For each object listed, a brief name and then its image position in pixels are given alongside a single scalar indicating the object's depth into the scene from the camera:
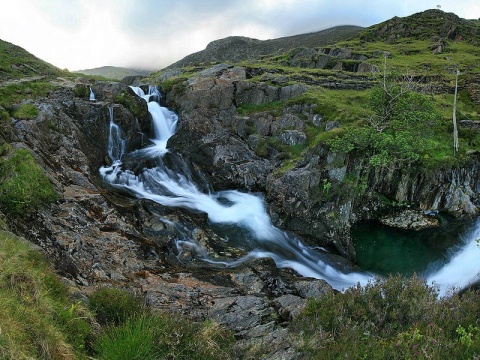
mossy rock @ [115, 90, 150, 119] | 29.25
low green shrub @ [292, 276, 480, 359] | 4.77
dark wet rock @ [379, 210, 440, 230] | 22.72
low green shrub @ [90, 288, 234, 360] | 4.69
